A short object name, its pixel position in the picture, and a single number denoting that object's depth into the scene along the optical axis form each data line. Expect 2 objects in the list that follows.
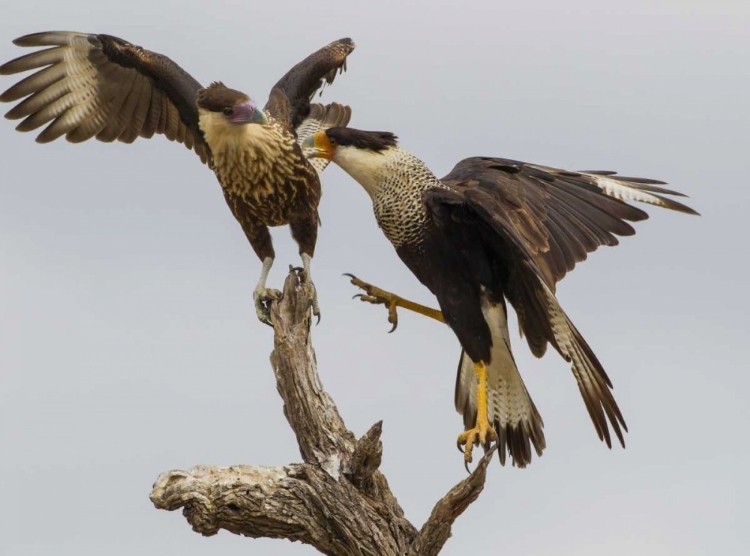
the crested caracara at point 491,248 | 14.38
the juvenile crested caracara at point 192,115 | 15.66
